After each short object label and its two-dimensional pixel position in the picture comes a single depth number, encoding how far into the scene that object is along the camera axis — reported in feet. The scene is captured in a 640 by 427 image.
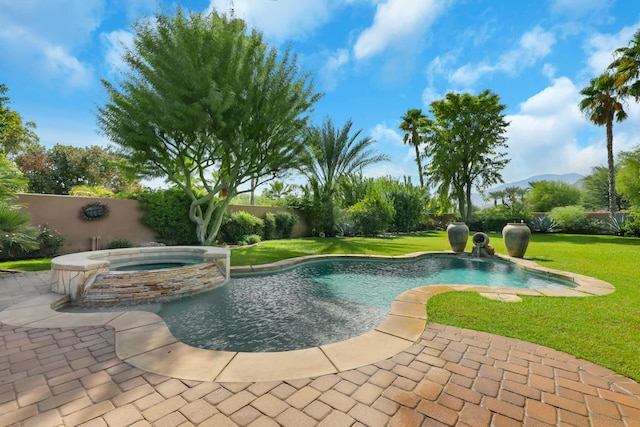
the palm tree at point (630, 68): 40.19
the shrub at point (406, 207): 58.34
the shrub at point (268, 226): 43.89
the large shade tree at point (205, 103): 27.45
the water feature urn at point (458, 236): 29.66
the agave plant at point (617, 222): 47.98
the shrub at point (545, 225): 55.85
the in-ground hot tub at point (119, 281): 13.79
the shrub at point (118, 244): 29.32
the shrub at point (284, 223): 45.98
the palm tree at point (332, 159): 46.29
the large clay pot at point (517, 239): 25.82
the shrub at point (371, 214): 48.44
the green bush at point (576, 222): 53.21
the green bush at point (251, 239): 38.34
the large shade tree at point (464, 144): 67.56
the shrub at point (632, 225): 42.87
